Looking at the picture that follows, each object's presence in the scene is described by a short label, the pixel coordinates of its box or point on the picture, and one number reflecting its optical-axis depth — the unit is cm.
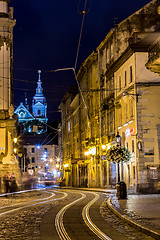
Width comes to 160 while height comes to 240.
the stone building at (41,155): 13350
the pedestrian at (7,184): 3972
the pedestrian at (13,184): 4041
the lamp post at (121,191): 2406
